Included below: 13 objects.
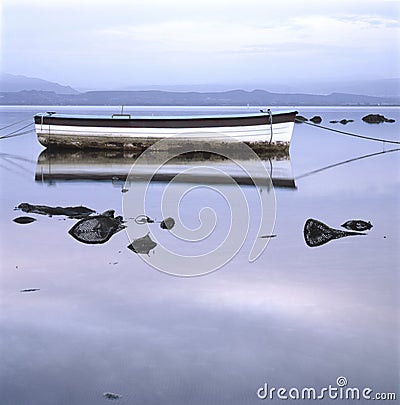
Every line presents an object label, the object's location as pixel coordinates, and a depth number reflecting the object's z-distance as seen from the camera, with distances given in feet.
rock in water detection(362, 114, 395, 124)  165.90
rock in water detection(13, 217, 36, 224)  32.23
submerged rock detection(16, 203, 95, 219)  33.88
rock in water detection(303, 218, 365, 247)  27.91
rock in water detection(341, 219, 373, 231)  30.79
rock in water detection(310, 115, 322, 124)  155.84
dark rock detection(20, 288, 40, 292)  20.80
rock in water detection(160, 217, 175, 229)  30.69
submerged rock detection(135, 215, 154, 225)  31.47
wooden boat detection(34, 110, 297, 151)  62.23
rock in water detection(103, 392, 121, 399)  13.20
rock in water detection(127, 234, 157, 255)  25.73
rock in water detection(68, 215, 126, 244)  27.68
